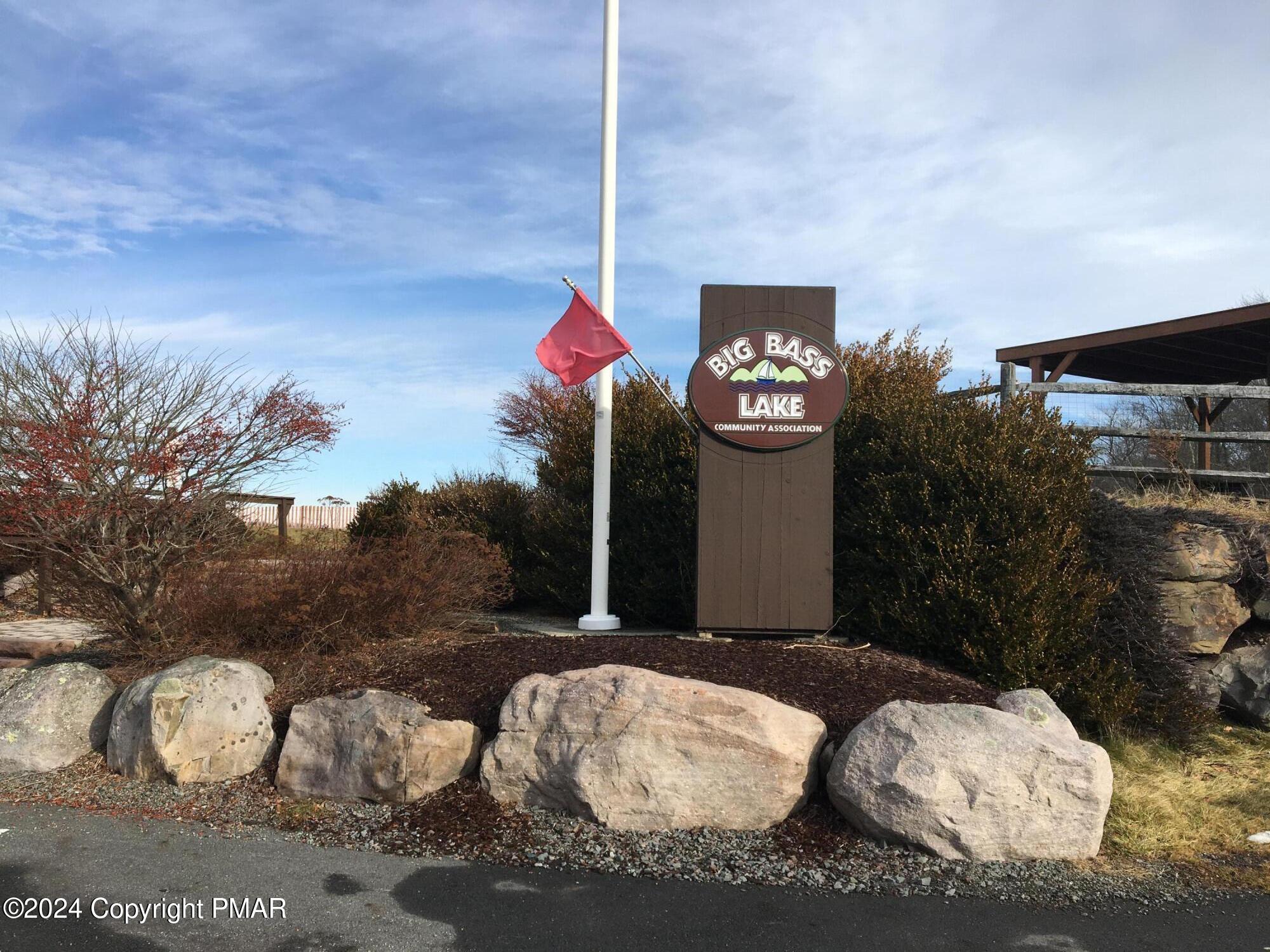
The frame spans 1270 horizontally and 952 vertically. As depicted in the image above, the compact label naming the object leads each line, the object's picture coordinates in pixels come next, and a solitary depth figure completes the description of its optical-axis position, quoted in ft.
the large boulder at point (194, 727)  19.79
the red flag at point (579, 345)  27.43
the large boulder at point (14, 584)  43.01
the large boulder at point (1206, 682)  27.45
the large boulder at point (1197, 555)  28.43
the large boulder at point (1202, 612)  28.09
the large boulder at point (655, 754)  17.29
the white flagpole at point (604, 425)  28.89
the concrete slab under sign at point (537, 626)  27.91
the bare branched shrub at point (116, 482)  25.68
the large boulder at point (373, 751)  18.56
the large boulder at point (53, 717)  21.33
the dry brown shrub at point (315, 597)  23.93
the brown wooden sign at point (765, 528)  26.21
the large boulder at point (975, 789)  16.29
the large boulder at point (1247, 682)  28.17
